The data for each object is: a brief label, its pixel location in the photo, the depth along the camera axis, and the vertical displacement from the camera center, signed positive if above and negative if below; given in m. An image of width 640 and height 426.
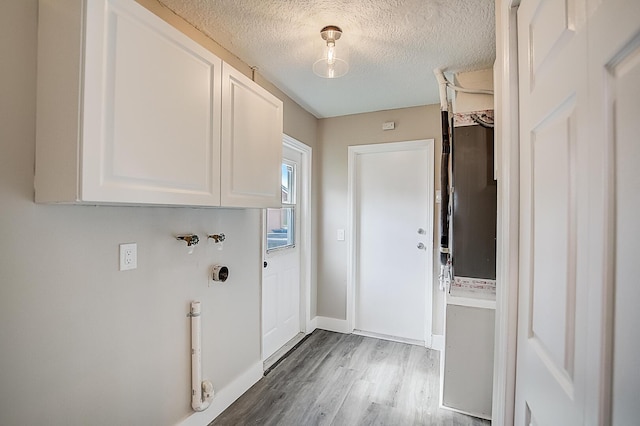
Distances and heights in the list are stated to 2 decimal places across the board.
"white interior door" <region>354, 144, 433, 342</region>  3.00 -0.28
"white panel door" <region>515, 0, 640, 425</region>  0.44 +0.01
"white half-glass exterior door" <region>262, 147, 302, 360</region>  2.67 -0.53
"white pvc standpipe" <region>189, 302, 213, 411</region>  1.71 -0.85
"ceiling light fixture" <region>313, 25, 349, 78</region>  1.74 +0.94
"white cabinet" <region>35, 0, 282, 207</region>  0.94 +0.37
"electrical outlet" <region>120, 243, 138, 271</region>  1.37 -0.22
